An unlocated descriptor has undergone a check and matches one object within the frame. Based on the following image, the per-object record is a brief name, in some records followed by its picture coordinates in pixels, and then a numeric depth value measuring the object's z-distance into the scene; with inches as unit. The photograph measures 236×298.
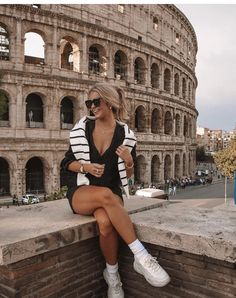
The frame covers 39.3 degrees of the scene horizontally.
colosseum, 761.6
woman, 95.3
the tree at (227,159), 895.7
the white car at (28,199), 700.7
